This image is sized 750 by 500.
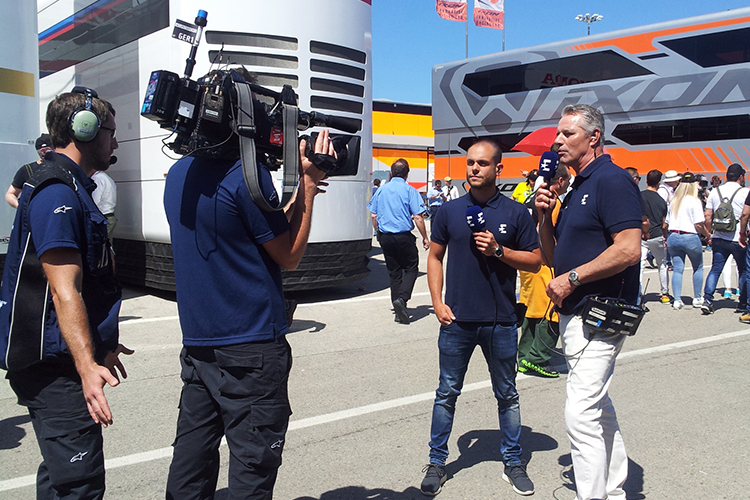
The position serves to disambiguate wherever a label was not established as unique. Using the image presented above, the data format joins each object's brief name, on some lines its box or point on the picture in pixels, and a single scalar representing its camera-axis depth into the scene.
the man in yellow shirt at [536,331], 5.42
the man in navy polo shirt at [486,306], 3.39
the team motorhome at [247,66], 7.49
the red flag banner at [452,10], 26.14
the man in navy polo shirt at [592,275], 2.79
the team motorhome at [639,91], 14.34
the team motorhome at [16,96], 6.42
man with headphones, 2.09
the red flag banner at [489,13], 27.17
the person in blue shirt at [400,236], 7.50
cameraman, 2.17
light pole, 43.53
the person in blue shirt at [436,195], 21.28
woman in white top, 8.25
